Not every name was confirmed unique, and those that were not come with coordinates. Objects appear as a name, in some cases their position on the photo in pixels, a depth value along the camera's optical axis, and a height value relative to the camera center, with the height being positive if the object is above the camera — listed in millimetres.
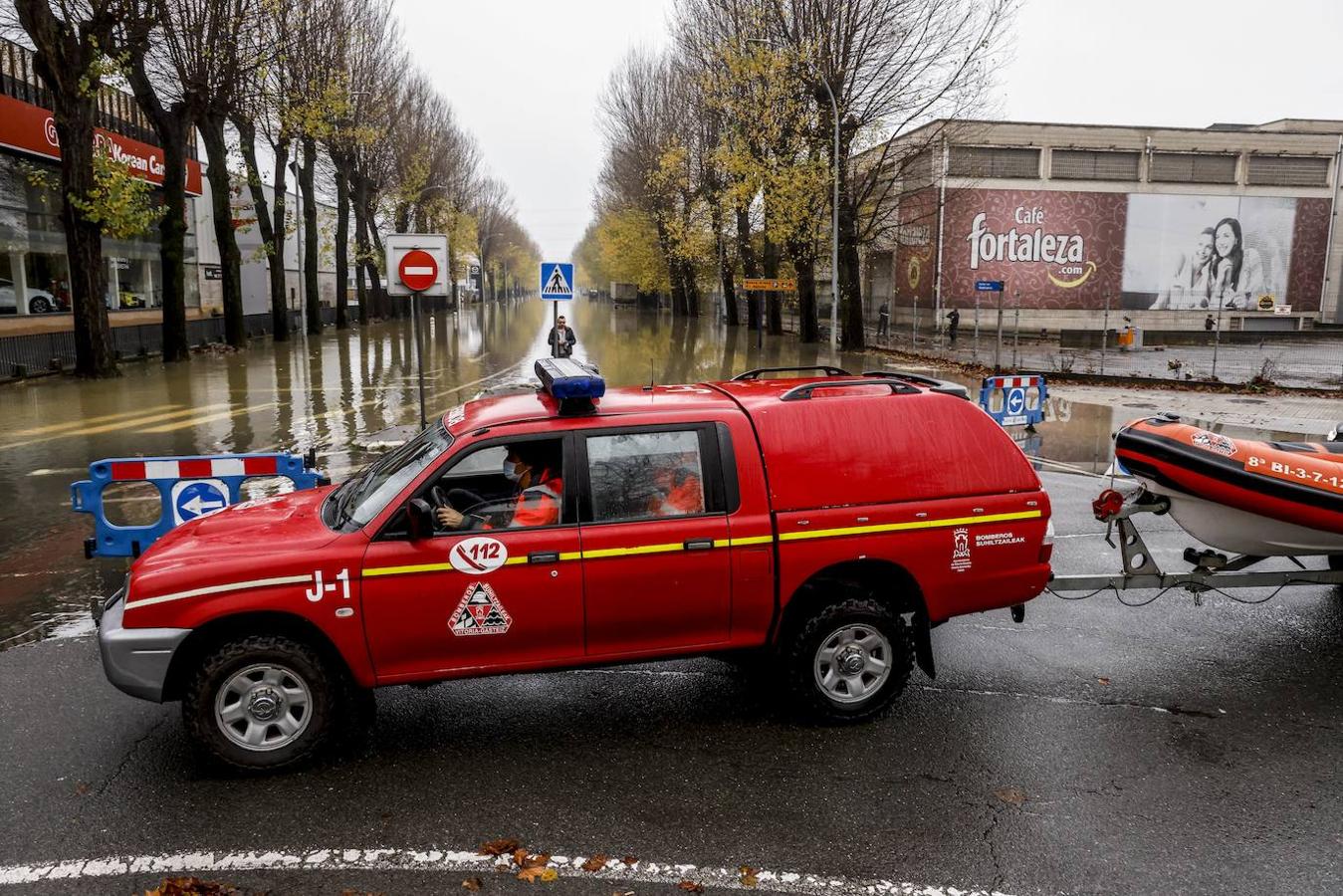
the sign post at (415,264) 12906 +531
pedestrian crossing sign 17344 +390
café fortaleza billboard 52625 +3029
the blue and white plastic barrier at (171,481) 7258 -1431
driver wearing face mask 4922 -993
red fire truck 4562 -1317
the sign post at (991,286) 24438 +434
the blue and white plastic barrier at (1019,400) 15320 -1625
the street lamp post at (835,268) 27391 +1021
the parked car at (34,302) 25531 -21
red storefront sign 24650 +4712
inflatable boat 5609 -1104
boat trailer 5926 -1733
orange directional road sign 28906 +537
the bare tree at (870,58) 27016 +7256
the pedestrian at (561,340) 20325 -865
